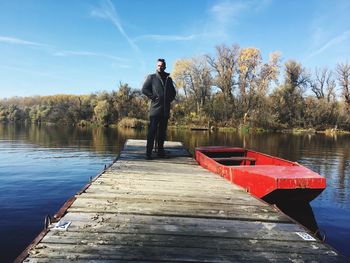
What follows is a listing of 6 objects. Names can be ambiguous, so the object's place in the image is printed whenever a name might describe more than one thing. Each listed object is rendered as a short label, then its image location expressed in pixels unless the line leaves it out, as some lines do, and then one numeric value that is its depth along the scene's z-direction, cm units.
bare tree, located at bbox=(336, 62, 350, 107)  6058
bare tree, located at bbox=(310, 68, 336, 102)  6556
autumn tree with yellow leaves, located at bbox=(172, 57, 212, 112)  6188
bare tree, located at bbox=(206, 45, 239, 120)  5816
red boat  633
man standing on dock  867
